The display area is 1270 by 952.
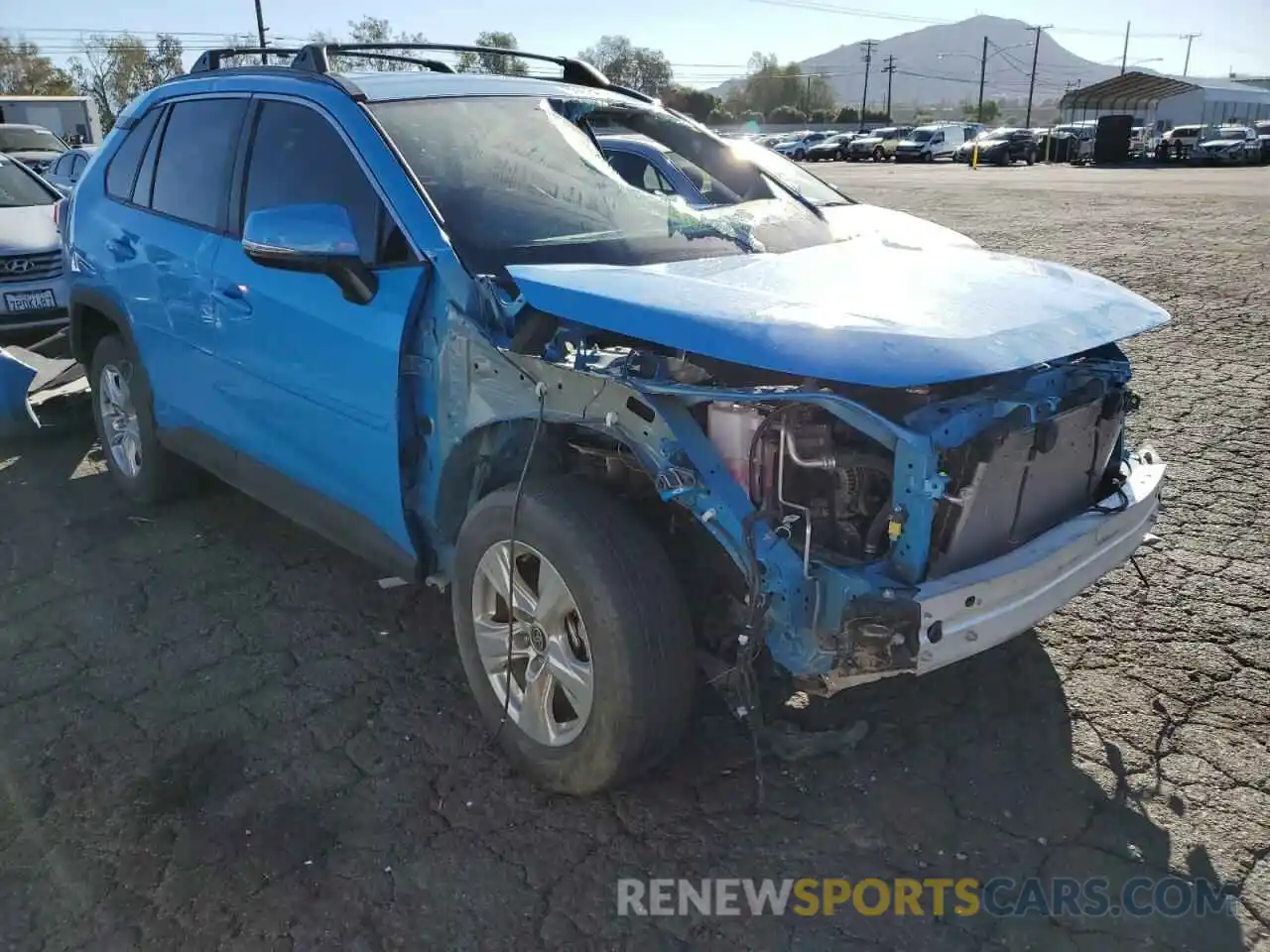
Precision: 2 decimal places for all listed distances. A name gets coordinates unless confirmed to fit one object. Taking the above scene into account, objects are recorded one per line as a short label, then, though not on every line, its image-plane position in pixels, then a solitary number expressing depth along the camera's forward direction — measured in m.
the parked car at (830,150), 51.06
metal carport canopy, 58.03
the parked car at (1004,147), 42.75
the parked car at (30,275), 8.34
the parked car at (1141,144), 43.09
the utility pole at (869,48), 102.81
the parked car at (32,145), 15.25
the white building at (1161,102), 58.66
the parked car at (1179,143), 39.53
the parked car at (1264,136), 39.09
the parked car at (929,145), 47.03
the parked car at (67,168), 12.77
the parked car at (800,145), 51.10
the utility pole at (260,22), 35.92
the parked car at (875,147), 49.20
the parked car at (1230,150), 38.16
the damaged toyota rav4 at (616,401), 2.42
